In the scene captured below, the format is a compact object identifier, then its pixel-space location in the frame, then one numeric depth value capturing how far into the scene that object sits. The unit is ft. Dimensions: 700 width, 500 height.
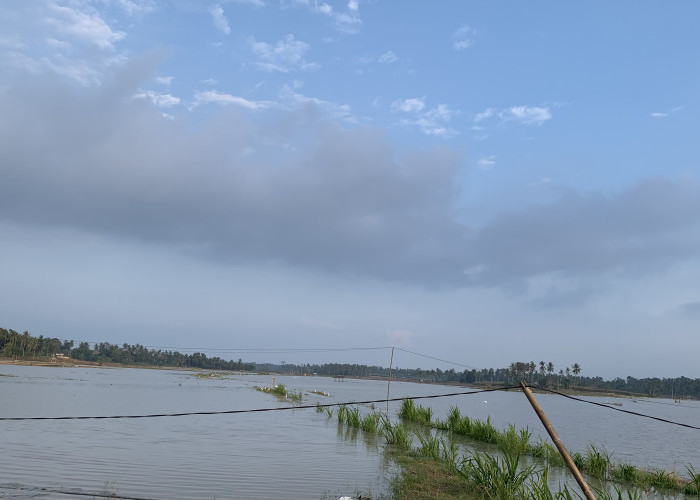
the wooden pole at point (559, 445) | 22.45
